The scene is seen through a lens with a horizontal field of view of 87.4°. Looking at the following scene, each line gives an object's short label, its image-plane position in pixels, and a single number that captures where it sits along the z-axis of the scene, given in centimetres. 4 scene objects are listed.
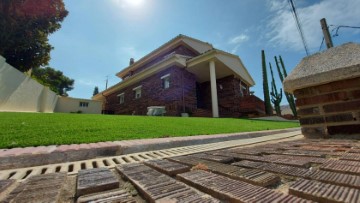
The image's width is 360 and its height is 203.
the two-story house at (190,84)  1400
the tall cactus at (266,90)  1720
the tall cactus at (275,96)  1924
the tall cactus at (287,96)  1805
